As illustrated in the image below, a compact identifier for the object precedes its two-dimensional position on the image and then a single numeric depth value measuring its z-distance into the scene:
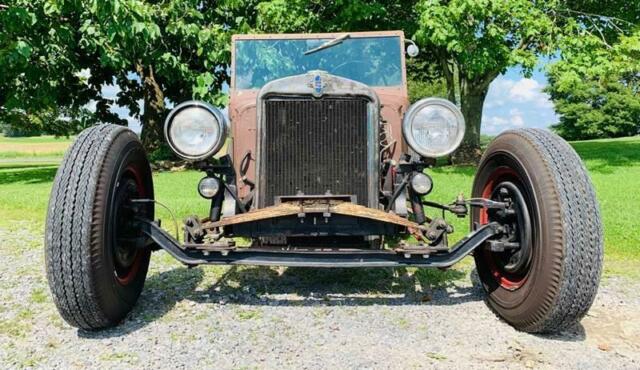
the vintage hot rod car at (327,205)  2.76
